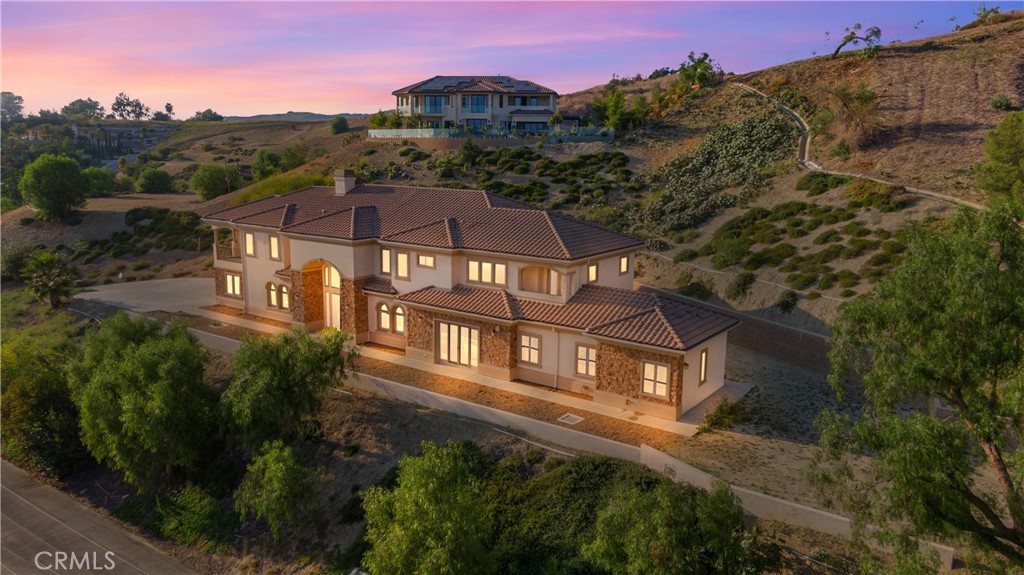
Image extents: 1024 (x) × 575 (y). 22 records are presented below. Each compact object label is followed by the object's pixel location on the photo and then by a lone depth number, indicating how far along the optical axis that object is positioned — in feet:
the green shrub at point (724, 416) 89.98
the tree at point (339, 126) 428.15
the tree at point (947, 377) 47.55
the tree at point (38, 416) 109.40
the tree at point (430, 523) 64.80
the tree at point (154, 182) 316.19
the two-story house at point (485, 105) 288.92
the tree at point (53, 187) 259.80
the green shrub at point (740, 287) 141.08
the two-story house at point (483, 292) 94.94
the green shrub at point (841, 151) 195.72
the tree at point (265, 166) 309.22
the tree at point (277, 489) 80.84
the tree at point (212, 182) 282.97
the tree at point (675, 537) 56.65
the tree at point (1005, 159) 132.26
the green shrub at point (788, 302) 131.01
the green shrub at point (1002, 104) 202.18
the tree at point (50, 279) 154.71
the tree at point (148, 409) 91.40
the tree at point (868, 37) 264.72
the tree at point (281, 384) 89.81
